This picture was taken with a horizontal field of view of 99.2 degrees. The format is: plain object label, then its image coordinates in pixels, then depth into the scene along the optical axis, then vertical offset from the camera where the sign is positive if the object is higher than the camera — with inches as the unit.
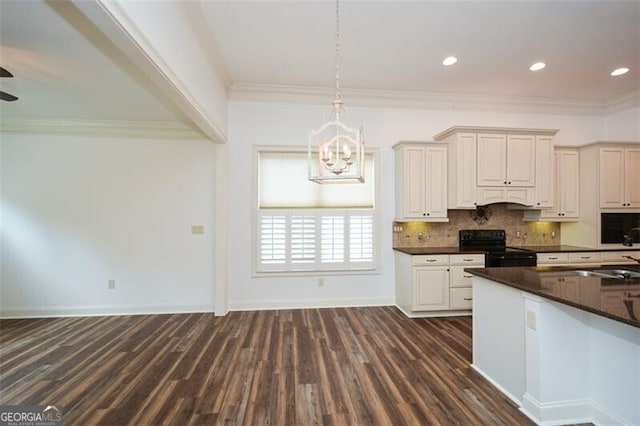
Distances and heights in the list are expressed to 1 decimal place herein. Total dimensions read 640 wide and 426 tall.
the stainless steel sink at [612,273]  90.7 -19.6
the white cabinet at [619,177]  165.5 +24.4
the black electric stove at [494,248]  155.6 -19.6
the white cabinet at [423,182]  167.3 +21.6
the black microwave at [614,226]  166.1 -5.5
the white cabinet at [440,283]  155.8 -38.0
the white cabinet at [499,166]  161.9 +30.8
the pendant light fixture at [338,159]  84.7 +19.0
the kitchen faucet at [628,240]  98.4 -8.4
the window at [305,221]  170.7 -2.7
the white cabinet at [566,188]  173.3 +18.5
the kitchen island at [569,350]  69.7 -37.6
